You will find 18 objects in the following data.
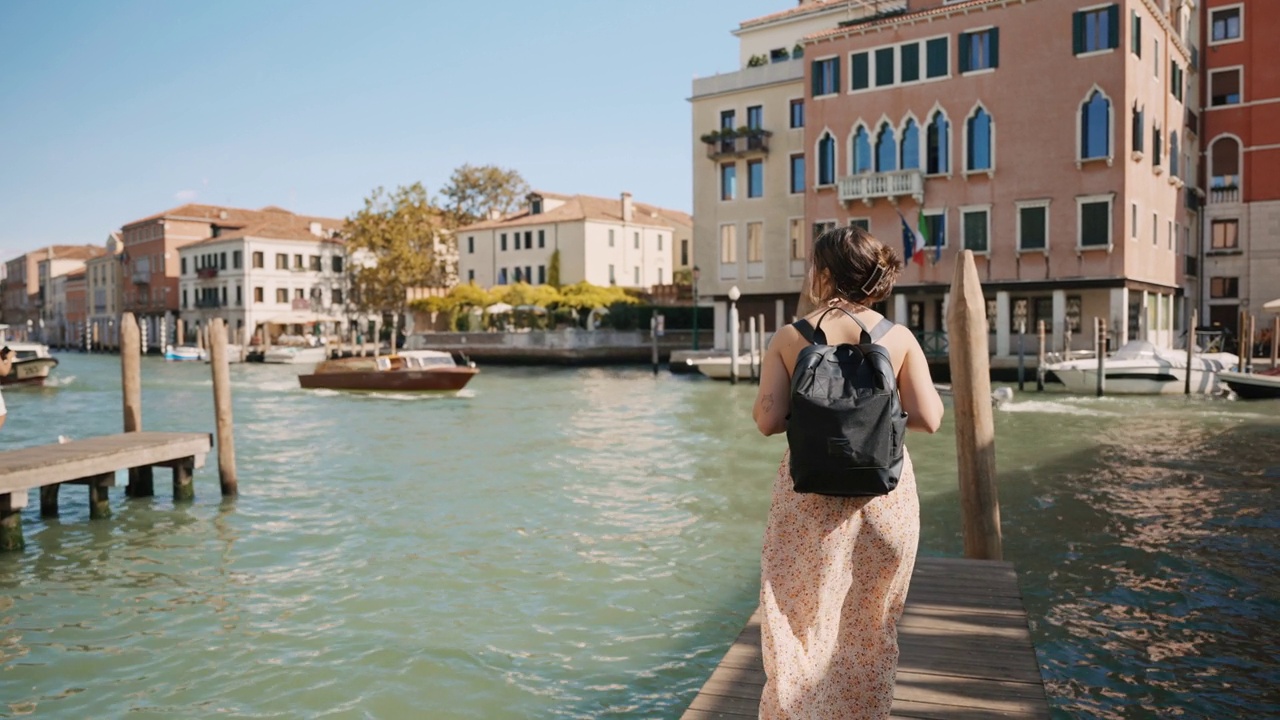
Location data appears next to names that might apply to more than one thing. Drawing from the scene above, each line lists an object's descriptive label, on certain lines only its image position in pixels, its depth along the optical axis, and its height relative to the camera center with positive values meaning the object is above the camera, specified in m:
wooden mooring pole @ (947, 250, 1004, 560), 6.02 -0.69
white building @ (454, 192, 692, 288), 52.28 +3.88
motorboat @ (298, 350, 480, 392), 27.38 -1.29
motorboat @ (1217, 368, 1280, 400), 20.97 -1.44
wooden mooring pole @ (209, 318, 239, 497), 11.99 -1.15
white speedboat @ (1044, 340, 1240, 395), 23.05 -1.28
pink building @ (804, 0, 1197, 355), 27.45 +4.40
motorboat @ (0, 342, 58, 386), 32.31 -1.20
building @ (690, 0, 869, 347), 35.66 +5.06
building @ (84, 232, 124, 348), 84.62 +2.81
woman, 2.76 -0.59
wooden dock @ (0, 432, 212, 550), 9.09 -1.29
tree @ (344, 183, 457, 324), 57.12 +3.94
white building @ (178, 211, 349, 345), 68.06 +2.88
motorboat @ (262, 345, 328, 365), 50.50 -1.46
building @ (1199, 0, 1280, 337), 33.75 +4.83
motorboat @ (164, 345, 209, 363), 55.69 -1.43
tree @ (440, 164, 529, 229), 63.41 +7.66
